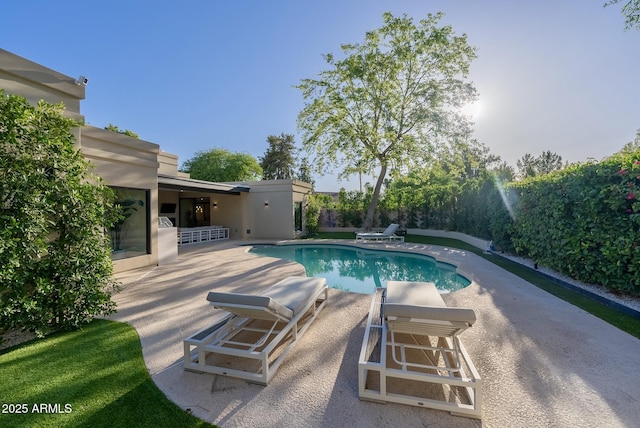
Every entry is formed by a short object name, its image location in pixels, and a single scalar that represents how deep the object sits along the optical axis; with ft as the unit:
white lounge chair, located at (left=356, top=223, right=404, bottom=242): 48.86
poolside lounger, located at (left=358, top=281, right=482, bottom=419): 7.93
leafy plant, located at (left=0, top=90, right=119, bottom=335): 11.28
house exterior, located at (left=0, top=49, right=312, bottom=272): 16.10
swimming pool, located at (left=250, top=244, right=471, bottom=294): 25.68
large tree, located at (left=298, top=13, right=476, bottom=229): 50.49
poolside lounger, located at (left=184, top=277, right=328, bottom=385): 9.41
